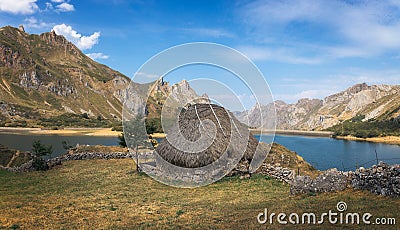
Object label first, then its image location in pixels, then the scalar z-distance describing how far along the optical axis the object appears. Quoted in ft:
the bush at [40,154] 92.17
